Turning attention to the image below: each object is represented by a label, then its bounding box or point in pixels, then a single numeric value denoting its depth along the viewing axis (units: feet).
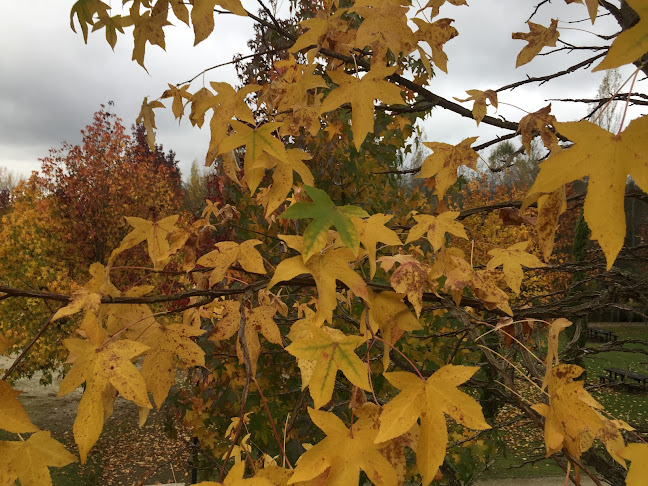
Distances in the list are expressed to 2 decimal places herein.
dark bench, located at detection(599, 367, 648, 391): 31.16
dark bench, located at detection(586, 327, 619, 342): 46.81
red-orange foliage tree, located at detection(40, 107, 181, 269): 35.50
